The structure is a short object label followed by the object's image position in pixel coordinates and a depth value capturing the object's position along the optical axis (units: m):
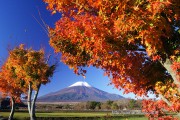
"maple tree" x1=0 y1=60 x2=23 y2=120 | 21.05
